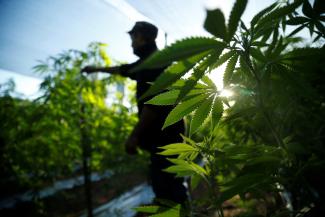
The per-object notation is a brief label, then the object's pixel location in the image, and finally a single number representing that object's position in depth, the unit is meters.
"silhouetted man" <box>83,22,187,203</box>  1.73
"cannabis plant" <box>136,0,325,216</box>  0.37
